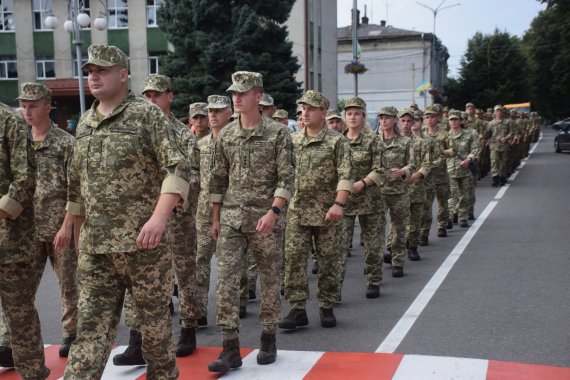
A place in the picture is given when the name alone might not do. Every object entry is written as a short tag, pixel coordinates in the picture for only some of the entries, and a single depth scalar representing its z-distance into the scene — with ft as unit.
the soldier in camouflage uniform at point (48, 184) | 17.85
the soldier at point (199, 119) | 24.61
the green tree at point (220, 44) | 83.97
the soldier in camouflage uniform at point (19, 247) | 14.01
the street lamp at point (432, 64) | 214.36
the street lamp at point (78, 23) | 63.19
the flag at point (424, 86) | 117.84
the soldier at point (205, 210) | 20.95
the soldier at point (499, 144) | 63.31
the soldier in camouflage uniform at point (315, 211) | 20.53
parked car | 108.27
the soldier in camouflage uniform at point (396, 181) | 28.32
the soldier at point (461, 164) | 41.24
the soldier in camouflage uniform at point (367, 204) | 24.52
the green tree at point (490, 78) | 214.07
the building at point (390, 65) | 229.25
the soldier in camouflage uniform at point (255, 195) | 17.34
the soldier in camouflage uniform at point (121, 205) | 12.58
